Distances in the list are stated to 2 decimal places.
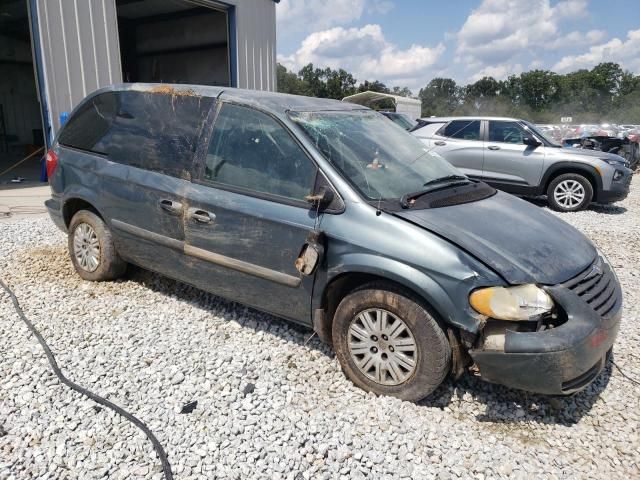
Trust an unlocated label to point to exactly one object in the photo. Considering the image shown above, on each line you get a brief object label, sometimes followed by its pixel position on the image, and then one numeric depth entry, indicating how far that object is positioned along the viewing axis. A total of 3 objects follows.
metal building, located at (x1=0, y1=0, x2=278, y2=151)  8.64
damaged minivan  2.49
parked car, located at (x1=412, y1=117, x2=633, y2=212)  8.43
